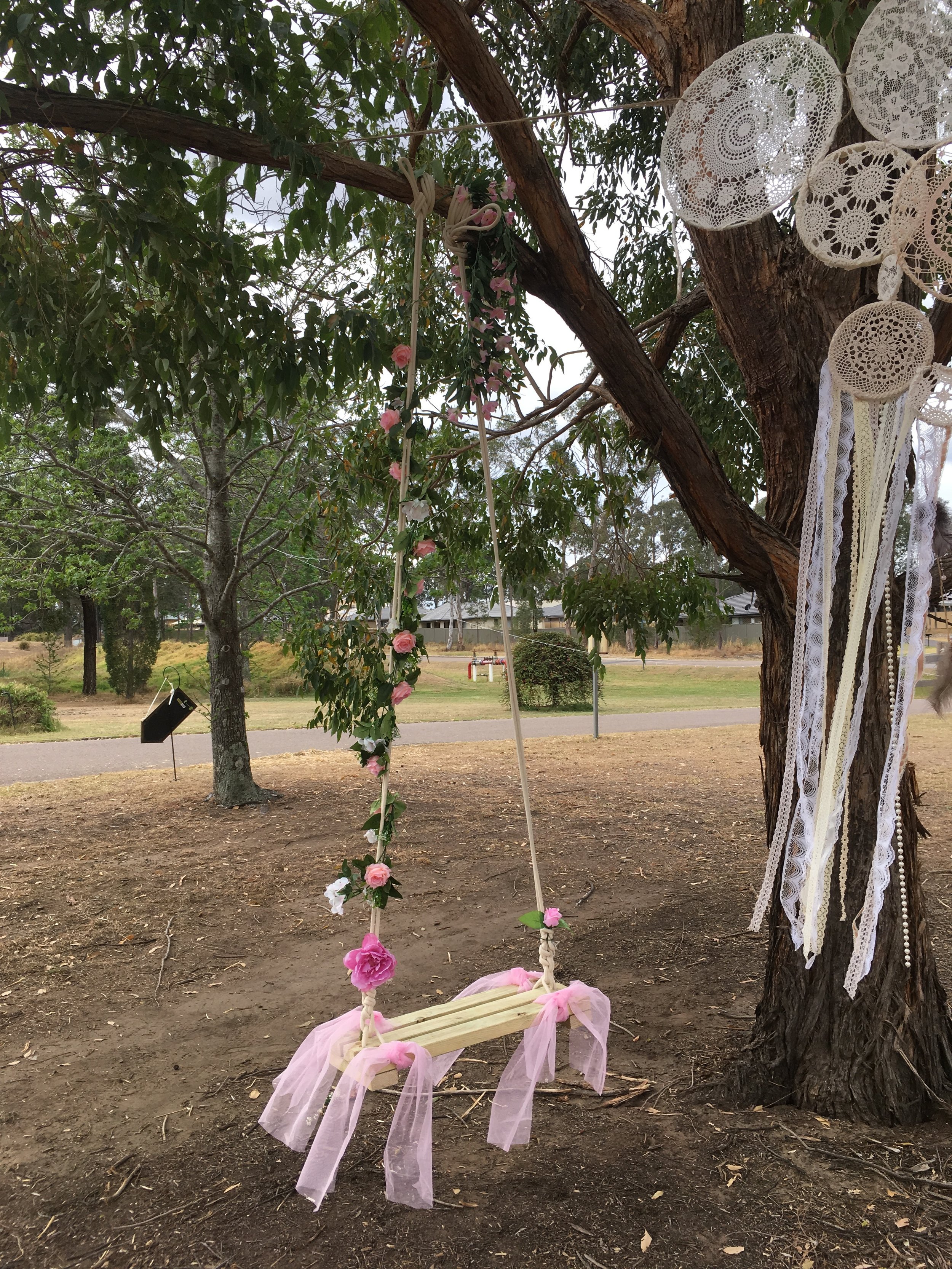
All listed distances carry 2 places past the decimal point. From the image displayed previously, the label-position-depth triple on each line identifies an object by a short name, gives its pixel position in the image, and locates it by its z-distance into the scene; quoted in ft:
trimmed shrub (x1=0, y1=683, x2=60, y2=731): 39.37
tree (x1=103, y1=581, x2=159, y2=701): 52.29
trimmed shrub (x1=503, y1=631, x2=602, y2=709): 42.06
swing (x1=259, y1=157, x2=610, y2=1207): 5.47
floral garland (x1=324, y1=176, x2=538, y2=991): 5.95
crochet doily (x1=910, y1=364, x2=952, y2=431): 5.47
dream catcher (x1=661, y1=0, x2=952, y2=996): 4.82
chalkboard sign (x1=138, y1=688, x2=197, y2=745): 21.91
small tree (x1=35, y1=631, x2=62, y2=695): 52.21
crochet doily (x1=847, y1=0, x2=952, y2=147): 4.74
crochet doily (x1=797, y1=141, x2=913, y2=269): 5.18
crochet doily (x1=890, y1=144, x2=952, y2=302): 5.04
